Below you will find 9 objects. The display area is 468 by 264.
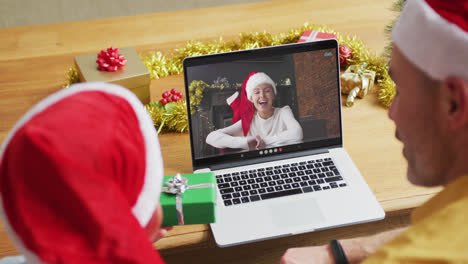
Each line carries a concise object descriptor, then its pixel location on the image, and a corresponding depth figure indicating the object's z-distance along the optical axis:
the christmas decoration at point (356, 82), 1.35
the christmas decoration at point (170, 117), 1.26
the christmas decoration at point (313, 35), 1.46
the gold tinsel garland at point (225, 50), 1.27
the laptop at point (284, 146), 1.05
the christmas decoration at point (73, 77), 1.39
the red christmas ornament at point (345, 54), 1.46
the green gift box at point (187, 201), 0.93
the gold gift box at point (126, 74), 1.28
